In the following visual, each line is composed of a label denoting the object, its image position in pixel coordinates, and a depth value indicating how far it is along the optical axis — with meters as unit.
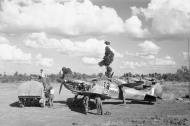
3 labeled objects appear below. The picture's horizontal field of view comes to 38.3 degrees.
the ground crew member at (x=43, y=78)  21.23
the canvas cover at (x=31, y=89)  20.05
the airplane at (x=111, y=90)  19.59
